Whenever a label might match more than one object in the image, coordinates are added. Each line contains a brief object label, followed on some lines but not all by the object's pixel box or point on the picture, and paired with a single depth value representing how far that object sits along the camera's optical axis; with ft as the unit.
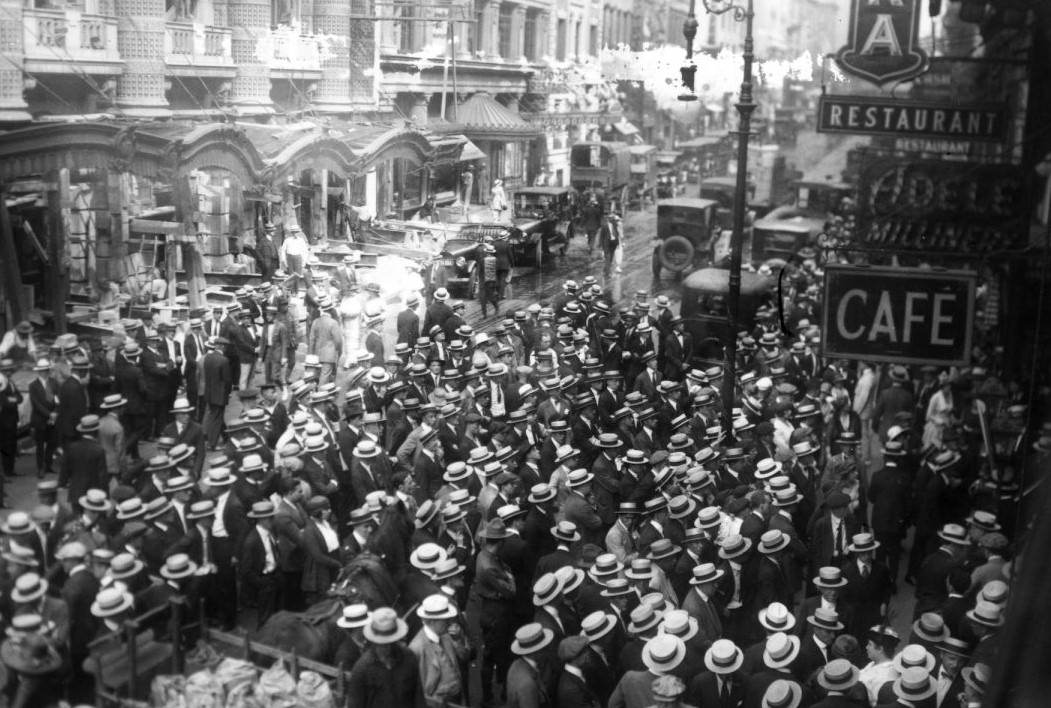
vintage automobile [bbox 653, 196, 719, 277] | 91.71
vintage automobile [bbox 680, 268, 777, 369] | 65.41
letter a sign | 33.63
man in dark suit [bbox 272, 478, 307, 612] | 28.09
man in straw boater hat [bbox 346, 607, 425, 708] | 22.03
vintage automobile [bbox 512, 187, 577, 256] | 62.54
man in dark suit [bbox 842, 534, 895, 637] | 28.50
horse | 24.23
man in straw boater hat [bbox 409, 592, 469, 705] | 23.29
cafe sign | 28.12
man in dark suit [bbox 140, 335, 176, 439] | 31.68
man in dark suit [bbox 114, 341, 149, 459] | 30.42
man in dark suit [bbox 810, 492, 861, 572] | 30.81
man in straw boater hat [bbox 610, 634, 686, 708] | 21.75
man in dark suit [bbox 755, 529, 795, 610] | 28.17
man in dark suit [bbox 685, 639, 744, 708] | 22.33
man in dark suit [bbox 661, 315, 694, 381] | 54.75
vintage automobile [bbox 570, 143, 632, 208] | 75.66
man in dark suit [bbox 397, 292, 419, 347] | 47.83
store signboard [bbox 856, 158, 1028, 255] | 38.09
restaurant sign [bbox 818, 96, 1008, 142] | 32.40
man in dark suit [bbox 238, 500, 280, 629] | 27.68
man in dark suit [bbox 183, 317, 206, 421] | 34.40
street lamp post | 40.70
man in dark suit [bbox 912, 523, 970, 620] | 28.02
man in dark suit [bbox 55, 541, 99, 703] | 23.18
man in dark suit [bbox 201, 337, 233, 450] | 34.68
